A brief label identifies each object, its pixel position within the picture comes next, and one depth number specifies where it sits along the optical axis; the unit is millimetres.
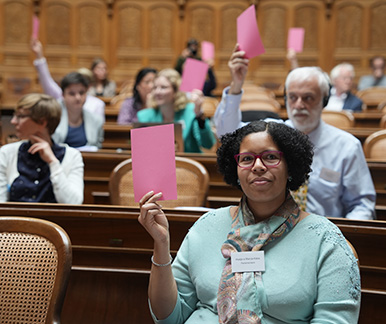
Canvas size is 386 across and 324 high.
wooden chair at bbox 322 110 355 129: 4805
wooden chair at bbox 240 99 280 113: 5475
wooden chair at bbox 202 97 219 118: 5763
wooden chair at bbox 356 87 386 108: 7289
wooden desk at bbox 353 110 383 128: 5645
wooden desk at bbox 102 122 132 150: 4855
